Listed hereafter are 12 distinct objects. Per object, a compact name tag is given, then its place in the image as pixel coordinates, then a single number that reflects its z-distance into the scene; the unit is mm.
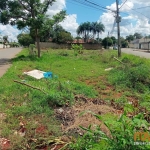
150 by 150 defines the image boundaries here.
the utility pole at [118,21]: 13560
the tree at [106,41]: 39943
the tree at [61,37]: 30708
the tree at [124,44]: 57212
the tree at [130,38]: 72651
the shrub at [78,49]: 17096
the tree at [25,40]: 33309
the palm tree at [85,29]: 38970
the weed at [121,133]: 1638
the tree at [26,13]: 11048
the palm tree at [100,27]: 38817
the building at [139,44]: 44139
